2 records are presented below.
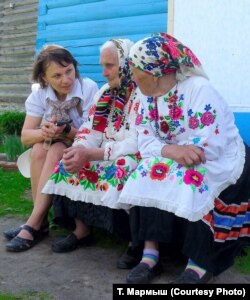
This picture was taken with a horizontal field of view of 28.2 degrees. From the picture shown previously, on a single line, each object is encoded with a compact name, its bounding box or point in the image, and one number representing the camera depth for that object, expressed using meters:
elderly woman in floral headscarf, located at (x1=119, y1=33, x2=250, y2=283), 2.72
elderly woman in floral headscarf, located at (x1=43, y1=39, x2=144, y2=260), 3.21
